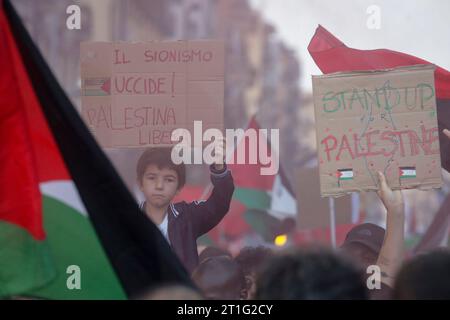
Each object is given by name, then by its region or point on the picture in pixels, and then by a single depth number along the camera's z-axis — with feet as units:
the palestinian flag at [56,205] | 16.07
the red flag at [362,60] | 28.50
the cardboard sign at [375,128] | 25.71
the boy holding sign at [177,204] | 26.61
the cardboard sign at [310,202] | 42.68
